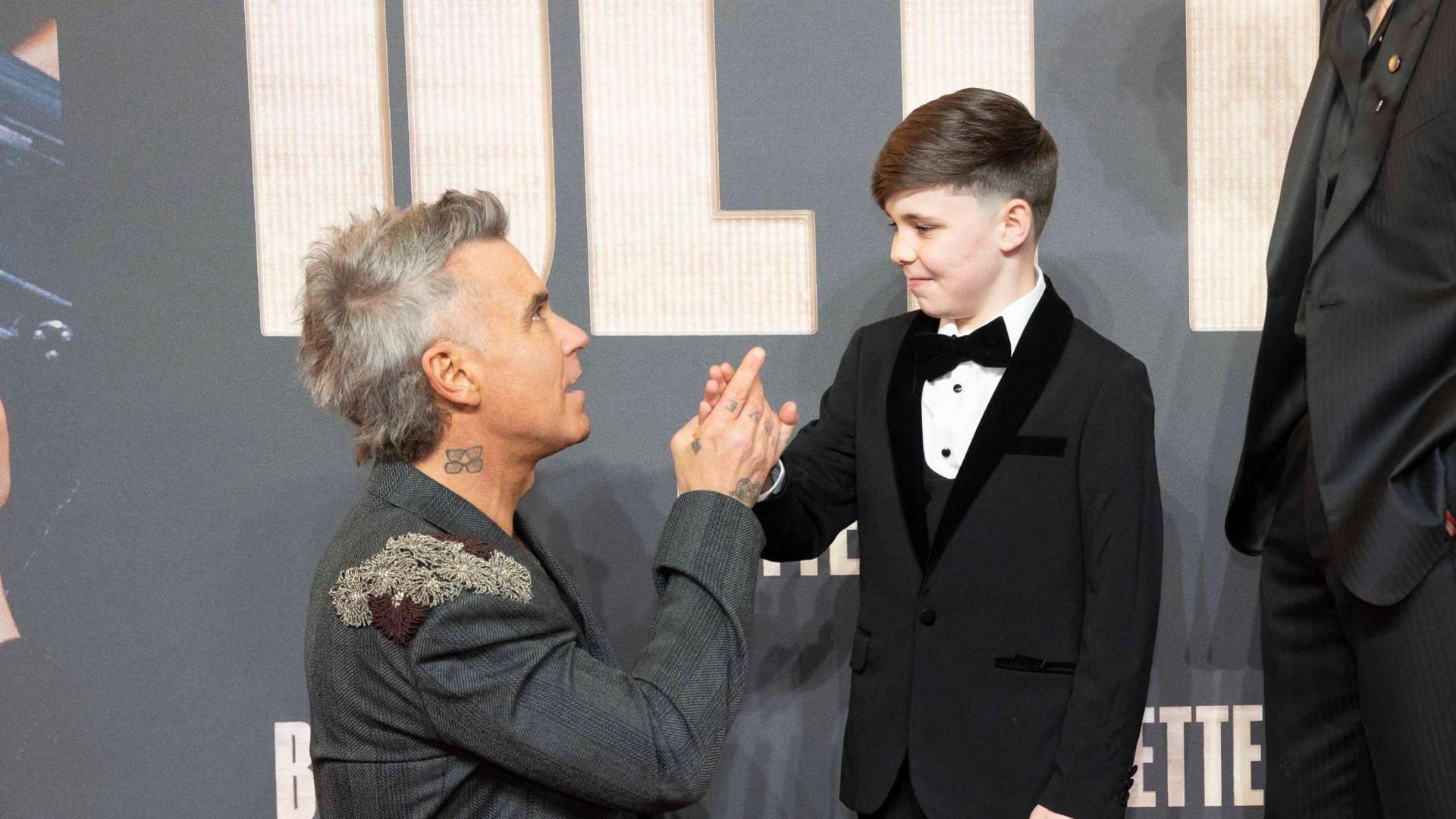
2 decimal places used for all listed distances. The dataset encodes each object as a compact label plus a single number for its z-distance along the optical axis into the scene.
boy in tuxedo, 1.67
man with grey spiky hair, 1.25
